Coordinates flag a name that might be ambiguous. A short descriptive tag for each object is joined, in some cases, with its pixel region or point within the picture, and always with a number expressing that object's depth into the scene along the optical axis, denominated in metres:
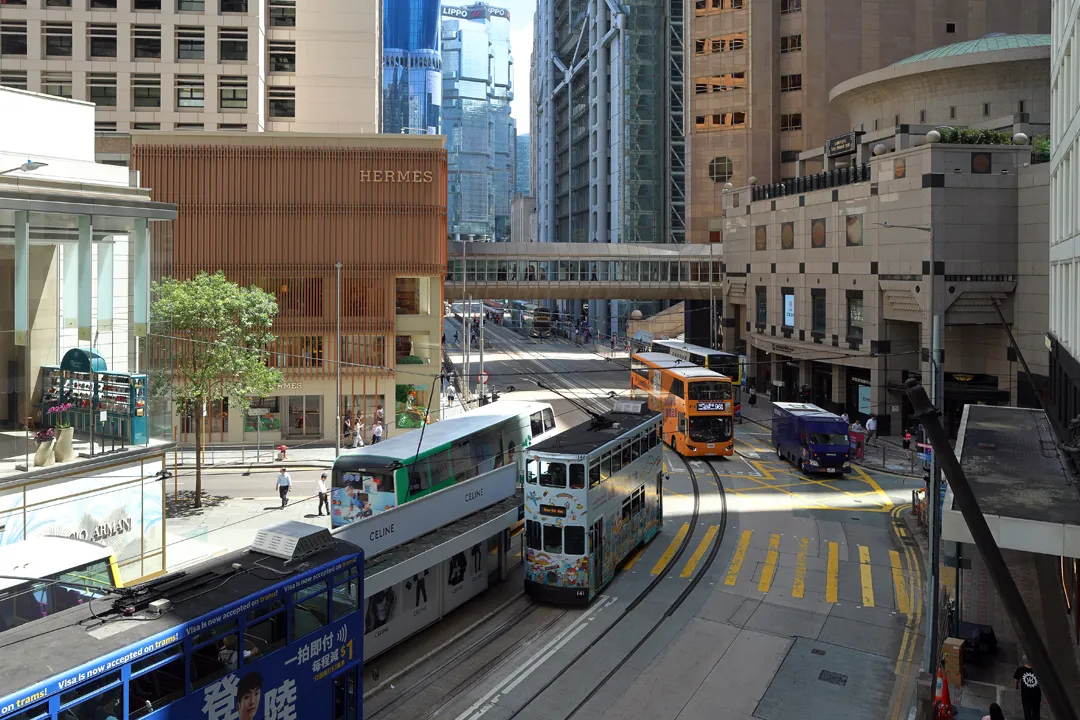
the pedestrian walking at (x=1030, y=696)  14.20
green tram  20.31
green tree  31.30
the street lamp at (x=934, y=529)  16.16
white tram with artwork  19.91
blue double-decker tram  9.49
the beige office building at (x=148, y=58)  48.91
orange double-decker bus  37.03
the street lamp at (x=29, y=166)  16.45
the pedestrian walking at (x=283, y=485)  29.47
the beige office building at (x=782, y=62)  69.56
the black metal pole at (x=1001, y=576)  4.41
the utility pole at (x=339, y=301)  39.11
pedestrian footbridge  64.50
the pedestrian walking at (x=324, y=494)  28.59
